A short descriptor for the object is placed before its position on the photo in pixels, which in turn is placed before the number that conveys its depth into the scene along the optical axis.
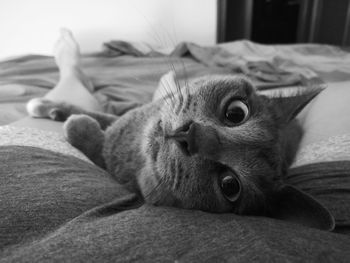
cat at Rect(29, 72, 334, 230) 0.15
